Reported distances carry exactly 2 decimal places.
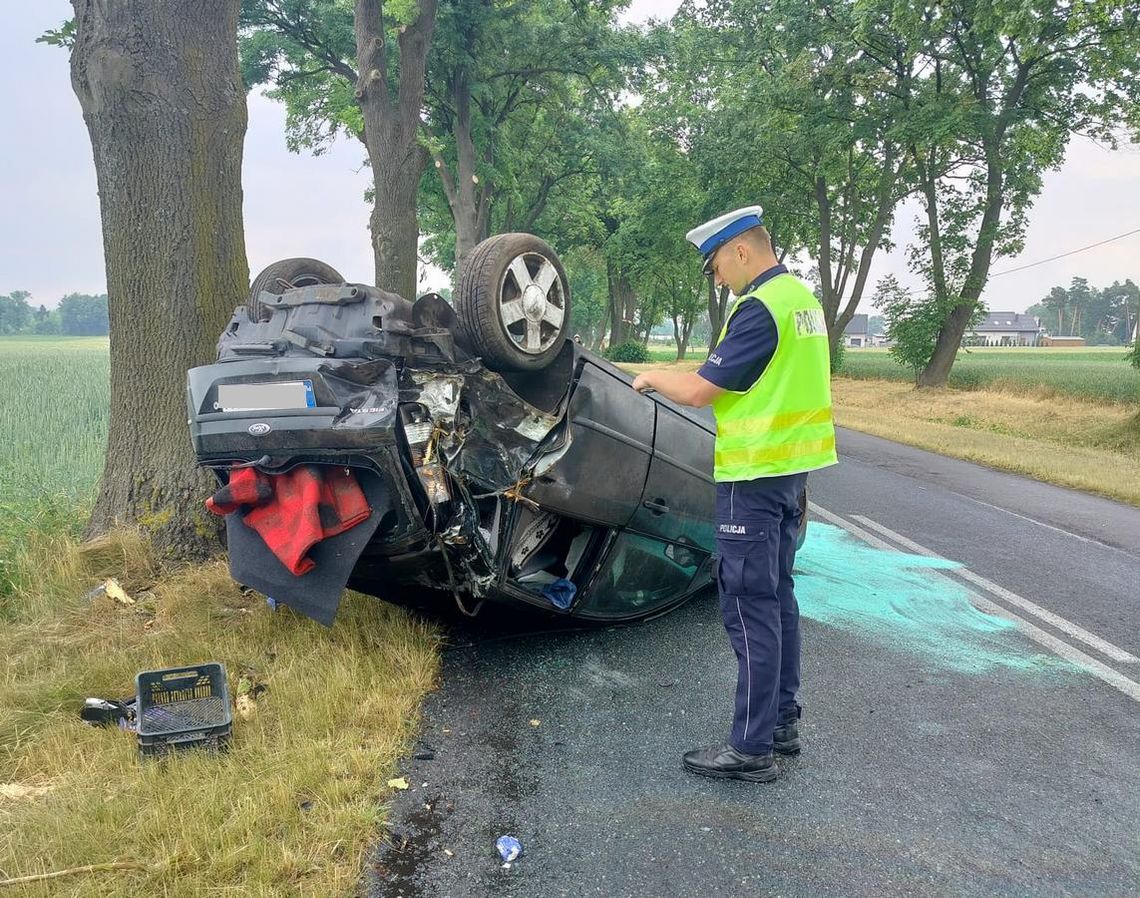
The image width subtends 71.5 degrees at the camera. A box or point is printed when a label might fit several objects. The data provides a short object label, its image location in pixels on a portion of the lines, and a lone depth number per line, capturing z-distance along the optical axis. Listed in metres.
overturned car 2.84
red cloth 2.87
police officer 2.75
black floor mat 2.96
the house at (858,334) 123.25
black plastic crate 2.71
